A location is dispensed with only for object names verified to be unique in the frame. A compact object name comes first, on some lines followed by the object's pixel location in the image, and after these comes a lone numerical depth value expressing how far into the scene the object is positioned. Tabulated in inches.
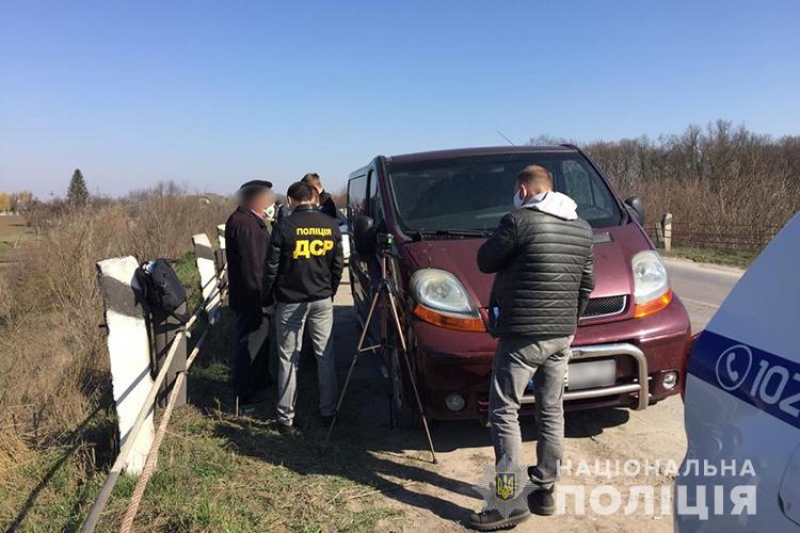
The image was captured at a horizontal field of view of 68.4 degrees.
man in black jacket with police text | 176.1
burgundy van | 147.0
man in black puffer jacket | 122.9
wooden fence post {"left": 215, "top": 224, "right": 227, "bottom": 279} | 391.4
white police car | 61.3
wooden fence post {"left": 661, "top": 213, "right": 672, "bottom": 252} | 815.1
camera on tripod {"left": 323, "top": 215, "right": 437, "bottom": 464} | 160.9
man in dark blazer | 206.1
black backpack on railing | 151.7
